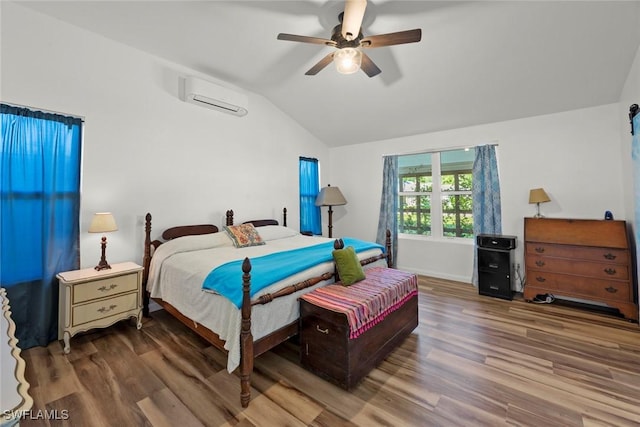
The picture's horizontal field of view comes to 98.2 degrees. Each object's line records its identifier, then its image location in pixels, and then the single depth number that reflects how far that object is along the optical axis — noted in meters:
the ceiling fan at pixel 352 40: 2.01
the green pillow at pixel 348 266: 2.48
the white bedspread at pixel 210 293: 1.94
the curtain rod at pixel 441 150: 4.07
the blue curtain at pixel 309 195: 5.26
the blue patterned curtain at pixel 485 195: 4.00
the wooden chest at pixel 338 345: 1.92
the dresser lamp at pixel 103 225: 2.58
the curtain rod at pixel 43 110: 2.44
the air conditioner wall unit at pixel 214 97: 3.43
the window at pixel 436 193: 4.44
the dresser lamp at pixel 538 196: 3.51
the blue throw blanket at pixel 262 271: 1.95
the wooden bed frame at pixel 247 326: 1.80
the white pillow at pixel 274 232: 3.90
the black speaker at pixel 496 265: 3.63
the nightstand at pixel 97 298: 2.40
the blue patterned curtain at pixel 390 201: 4.98
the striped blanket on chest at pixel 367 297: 1.97
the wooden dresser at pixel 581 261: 2.98
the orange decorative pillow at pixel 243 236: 3.41
